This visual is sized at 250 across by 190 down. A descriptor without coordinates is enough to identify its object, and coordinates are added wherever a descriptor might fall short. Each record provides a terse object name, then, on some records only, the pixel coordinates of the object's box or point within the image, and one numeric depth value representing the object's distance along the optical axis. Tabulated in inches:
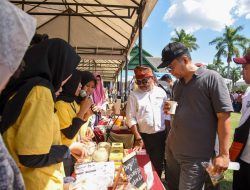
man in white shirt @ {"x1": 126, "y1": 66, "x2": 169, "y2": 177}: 93.8
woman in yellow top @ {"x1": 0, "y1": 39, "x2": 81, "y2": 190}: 33.9
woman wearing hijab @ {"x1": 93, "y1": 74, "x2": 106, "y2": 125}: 156.0
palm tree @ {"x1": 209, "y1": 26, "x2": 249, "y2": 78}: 1456.3
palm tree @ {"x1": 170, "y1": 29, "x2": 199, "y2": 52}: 1580.2
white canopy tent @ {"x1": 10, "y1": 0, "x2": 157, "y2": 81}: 143.9
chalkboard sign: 49.8
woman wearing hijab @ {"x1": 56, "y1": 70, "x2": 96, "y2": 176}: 57.0
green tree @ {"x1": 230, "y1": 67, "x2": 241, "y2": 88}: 1875.3
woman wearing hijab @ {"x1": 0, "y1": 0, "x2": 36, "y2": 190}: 19.7
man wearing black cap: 56.4
